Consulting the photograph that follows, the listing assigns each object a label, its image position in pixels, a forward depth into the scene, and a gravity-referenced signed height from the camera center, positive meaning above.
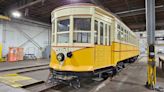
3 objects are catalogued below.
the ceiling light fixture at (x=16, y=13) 9.21 +2.92
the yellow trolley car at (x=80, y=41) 3.47 +0.21
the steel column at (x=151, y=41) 3.74 +0.21
